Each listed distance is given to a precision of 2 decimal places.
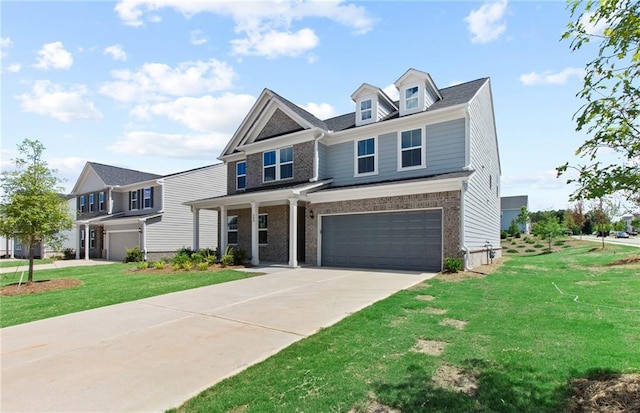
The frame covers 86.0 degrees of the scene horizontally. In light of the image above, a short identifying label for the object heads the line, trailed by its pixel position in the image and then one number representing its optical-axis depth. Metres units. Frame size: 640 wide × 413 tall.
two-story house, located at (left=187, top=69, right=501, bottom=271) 13.35
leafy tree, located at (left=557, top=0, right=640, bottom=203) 3.04
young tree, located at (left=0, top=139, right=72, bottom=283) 12.23
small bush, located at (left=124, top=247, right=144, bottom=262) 23.42
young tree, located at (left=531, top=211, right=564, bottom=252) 27.44
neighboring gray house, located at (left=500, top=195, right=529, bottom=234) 59.97
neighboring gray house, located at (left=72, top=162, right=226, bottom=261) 24.95
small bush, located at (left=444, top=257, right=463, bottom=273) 11.90
